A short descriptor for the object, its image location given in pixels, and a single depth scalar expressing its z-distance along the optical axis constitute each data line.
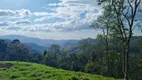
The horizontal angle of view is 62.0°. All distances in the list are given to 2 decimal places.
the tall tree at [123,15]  16.22
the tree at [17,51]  60.98
